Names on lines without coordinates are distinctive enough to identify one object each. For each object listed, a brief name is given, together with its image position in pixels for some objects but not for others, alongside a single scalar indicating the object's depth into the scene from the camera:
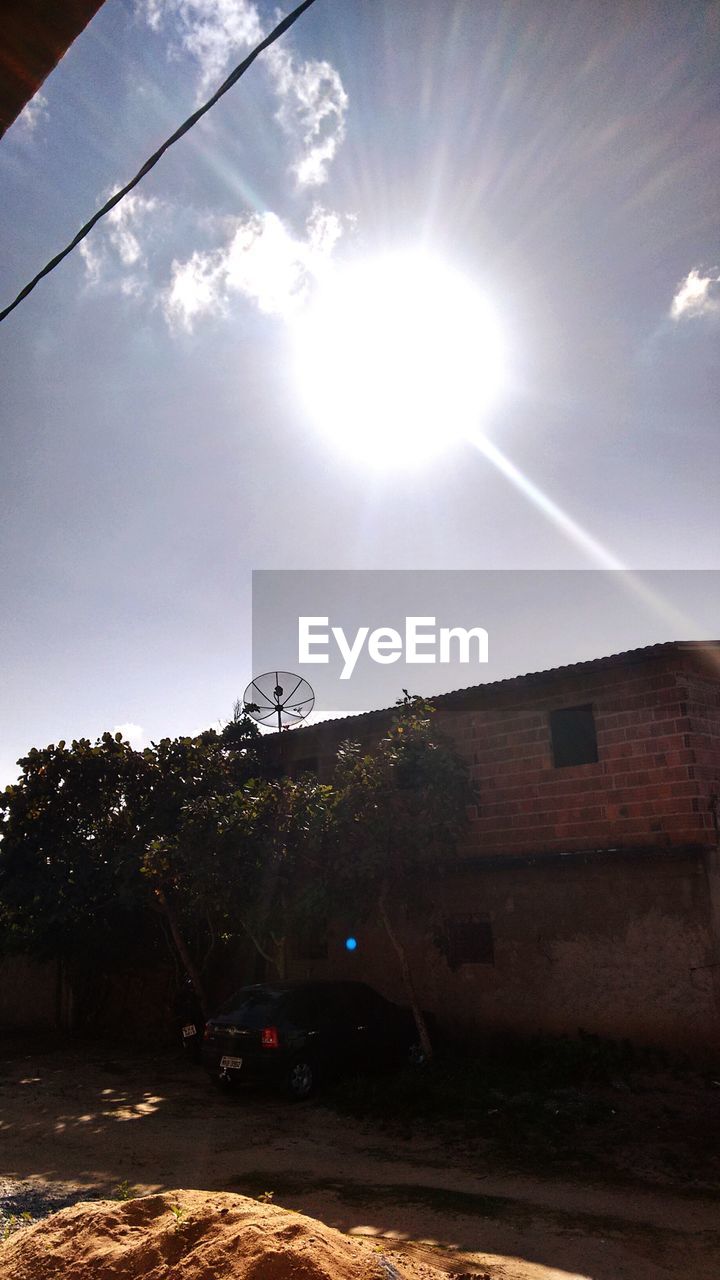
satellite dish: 17.98
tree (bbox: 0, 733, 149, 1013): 16.03
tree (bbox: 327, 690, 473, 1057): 12.21
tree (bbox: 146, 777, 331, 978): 12.70
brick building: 11.02
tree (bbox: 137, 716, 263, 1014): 13.05
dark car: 10.91
